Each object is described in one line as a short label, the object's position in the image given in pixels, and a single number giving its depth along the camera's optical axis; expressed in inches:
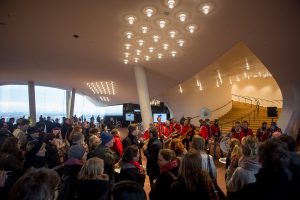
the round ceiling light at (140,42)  319.2
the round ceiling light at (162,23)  261.2
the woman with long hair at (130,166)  113.7
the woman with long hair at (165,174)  92.9
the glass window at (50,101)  1050.8
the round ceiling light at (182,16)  243.7
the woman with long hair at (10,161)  109.6
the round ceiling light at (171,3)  220.6
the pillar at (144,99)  429.9
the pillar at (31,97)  785.1
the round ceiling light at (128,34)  293.9
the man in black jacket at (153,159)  165.2
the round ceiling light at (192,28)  268.7
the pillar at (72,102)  922.0
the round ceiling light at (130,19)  252.5
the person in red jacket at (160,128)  342.5
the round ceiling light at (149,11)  234.7
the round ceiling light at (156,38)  305.8
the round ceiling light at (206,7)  222.2
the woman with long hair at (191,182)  73.4
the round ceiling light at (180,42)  313.7
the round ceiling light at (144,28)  279.0
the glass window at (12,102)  993.5
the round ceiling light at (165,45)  333.4
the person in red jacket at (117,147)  189.8
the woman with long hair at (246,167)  95.0
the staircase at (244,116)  669.6
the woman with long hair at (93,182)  91.5
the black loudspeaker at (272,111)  505.6
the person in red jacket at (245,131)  277.2
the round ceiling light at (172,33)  289.3
